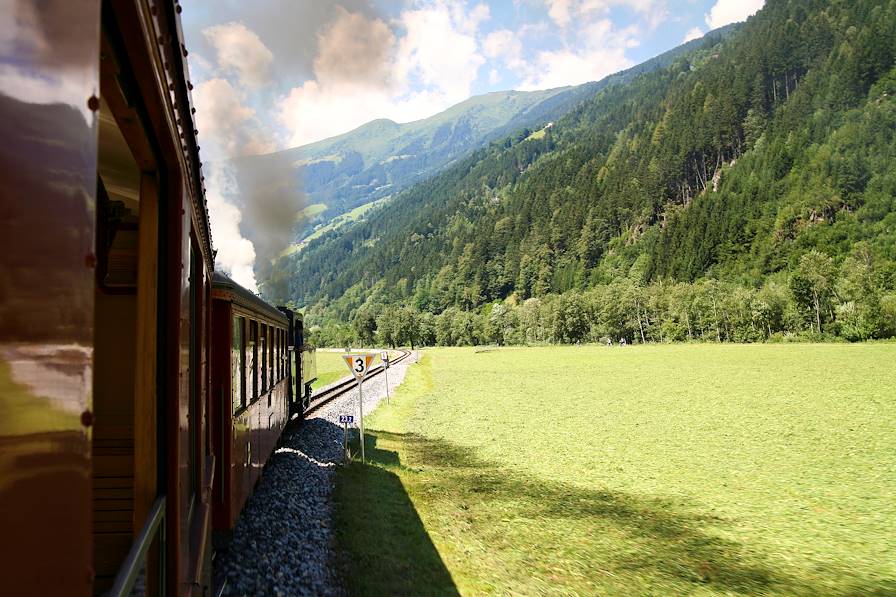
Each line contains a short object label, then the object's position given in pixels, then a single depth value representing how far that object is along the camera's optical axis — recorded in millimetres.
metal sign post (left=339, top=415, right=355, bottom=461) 13598
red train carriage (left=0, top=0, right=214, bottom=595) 975
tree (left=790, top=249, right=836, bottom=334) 87750
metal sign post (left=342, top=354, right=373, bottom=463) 14609
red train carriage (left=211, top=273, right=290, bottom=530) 6828
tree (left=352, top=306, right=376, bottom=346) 137125
